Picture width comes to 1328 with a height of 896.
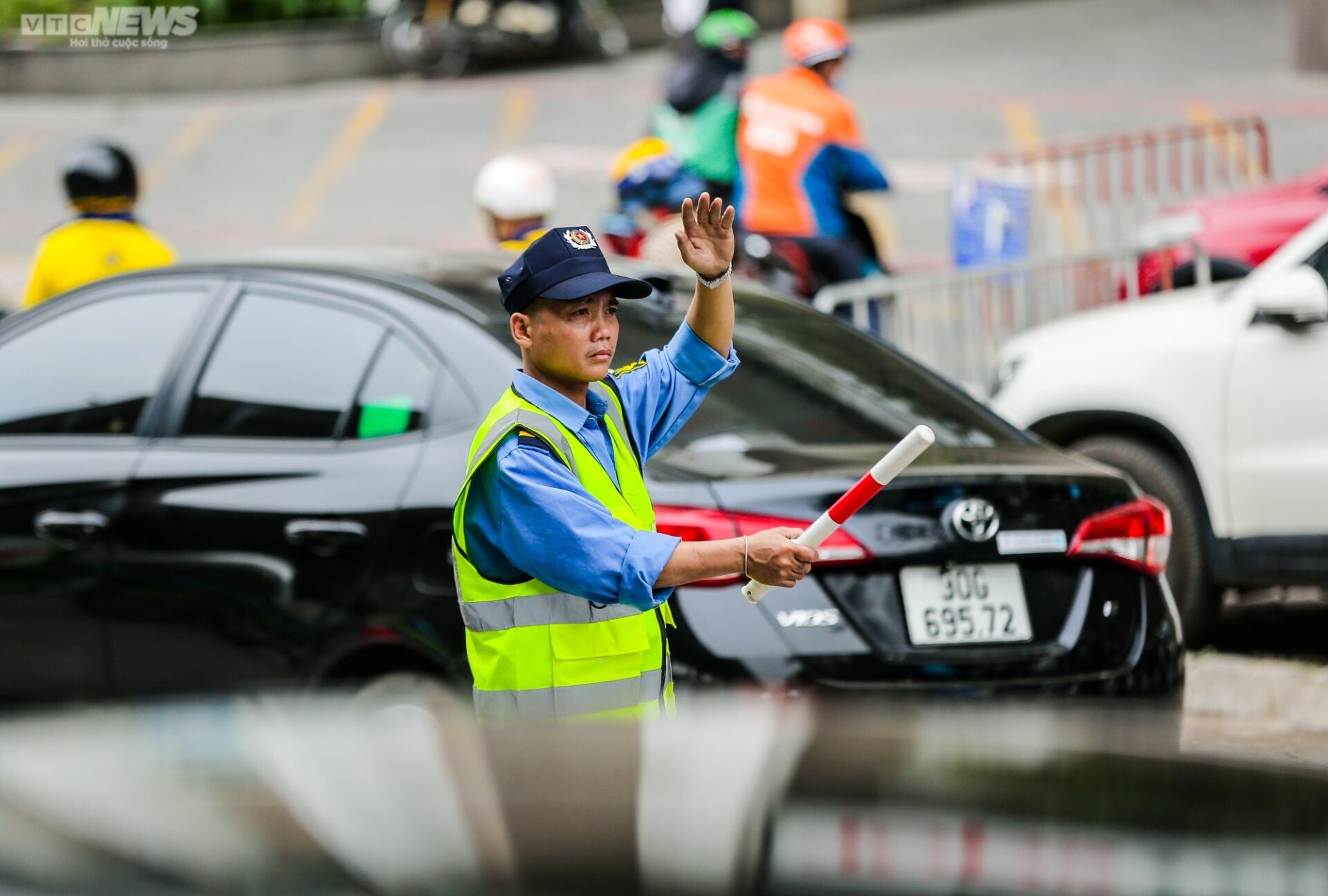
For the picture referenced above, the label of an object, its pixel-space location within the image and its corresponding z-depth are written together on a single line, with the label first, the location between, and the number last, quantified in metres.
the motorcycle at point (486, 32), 44.09
